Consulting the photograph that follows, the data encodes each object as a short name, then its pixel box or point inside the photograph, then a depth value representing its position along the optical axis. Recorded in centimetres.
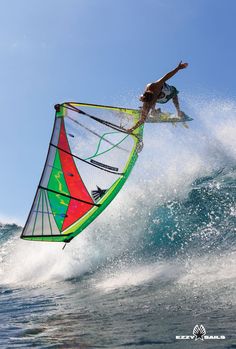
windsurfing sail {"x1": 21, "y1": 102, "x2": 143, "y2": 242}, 748
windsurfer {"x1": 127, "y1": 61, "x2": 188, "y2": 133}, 882
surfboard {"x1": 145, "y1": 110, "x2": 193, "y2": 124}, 1027
